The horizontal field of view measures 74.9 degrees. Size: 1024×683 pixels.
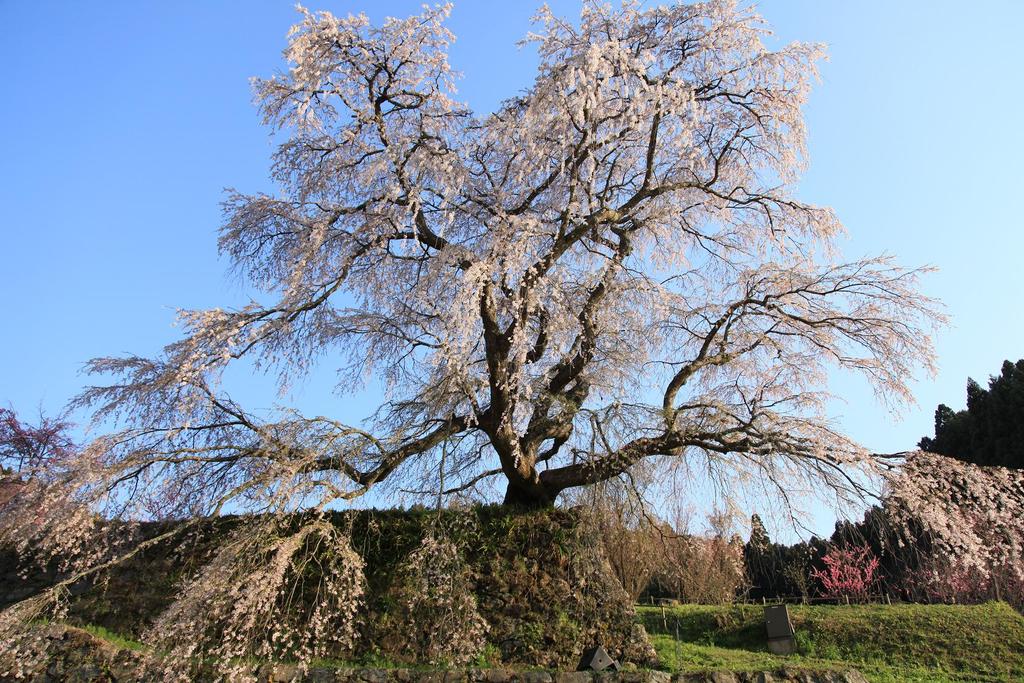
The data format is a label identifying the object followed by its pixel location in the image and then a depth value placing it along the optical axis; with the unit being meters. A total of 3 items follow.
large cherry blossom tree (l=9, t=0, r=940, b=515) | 7.31
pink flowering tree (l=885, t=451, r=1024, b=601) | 7.09
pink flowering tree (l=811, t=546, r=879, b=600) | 17.53
